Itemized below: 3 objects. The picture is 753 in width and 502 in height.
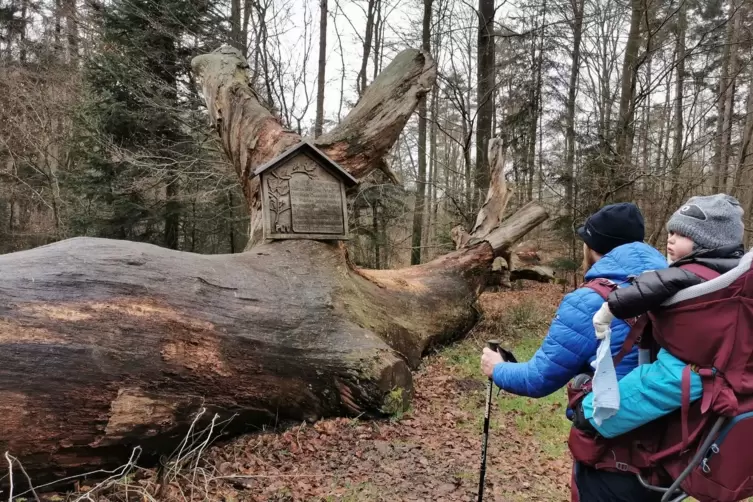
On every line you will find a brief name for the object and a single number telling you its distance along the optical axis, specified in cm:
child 173
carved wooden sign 586
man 202
